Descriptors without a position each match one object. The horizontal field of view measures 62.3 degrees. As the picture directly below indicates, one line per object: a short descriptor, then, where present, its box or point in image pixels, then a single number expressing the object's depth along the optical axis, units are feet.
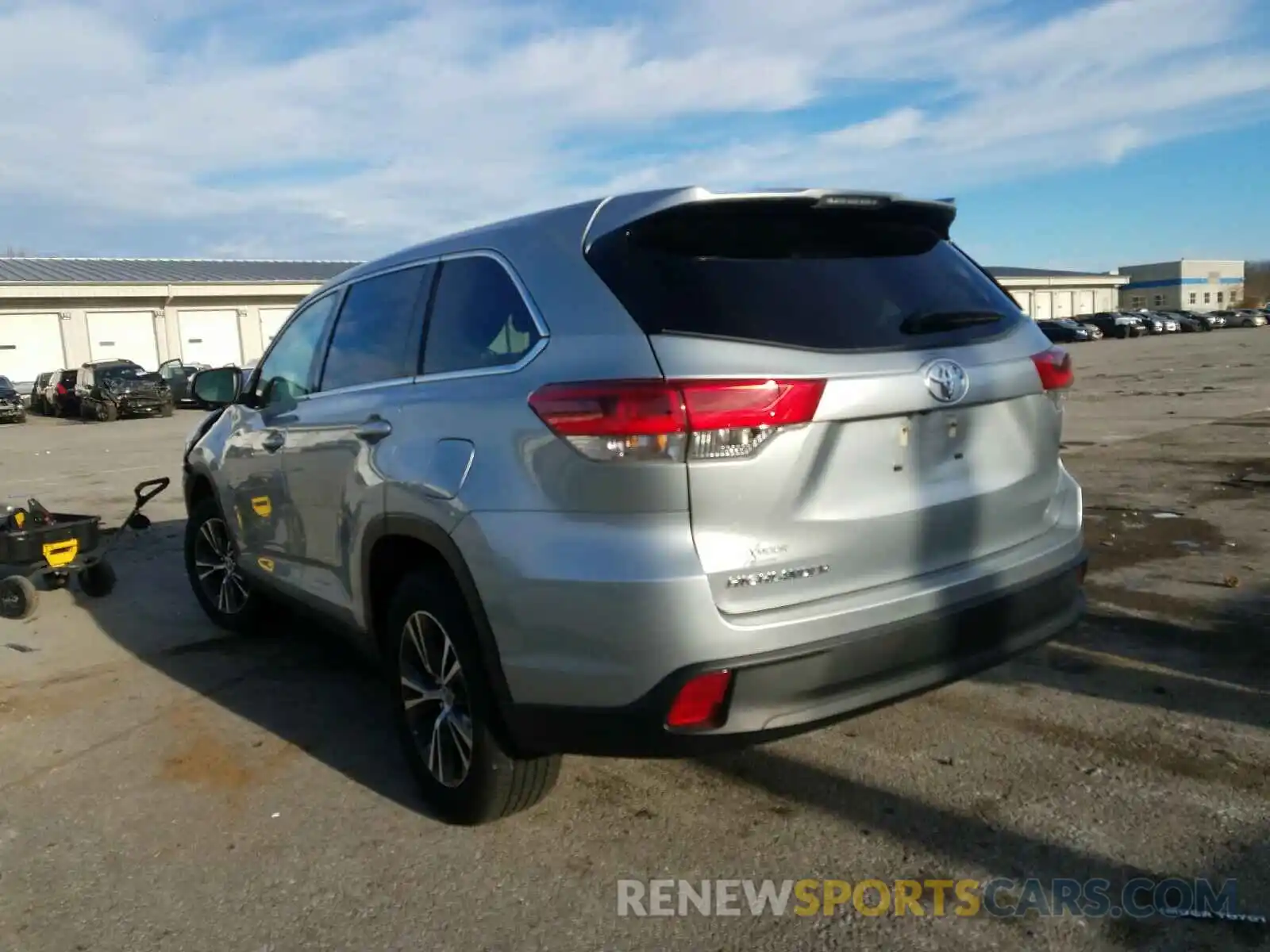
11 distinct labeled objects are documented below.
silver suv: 8.70
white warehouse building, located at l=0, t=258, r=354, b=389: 132.26
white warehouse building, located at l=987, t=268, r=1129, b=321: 273.33
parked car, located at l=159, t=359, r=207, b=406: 105.55
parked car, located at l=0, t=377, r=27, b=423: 96.32
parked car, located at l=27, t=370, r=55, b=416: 108.27
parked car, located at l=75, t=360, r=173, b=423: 93.86
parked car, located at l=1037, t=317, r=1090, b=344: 173.37
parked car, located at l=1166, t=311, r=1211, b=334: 219.20
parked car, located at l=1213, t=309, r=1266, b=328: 232.32
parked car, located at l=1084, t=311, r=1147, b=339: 204.85
